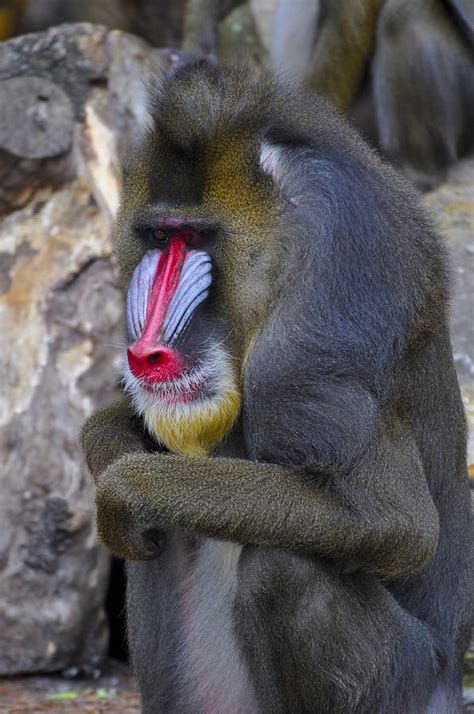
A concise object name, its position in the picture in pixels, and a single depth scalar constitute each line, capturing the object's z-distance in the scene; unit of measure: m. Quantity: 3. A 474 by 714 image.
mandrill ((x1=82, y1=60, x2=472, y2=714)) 6.29
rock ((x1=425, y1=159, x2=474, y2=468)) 10.82
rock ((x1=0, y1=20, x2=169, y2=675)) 10.47
